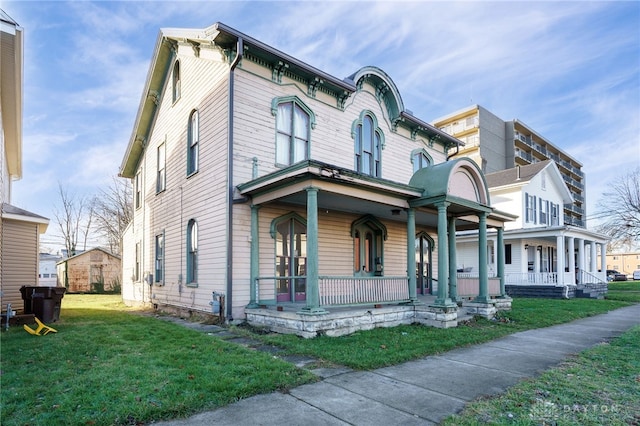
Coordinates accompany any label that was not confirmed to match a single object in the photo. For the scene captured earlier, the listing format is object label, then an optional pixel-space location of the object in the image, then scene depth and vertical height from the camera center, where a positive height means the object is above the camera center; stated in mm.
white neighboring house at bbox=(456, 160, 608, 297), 21609 -263
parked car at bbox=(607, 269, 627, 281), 52250 -5342
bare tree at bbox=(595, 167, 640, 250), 37194 +2634
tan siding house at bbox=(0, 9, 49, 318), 11868 -18
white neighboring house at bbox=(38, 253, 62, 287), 37656 -3048
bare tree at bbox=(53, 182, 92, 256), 46562 +2901
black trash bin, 10609 -1720
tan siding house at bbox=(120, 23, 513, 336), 9508 +1210
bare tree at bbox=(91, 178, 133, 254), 36469 +2833
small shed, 28703 -2510
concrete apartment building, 44500 +12000
